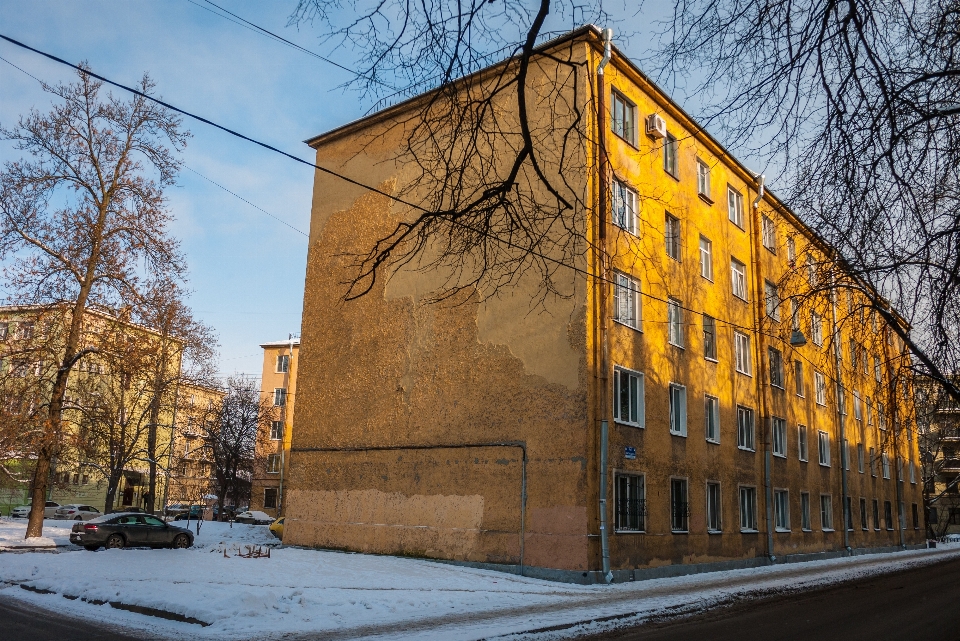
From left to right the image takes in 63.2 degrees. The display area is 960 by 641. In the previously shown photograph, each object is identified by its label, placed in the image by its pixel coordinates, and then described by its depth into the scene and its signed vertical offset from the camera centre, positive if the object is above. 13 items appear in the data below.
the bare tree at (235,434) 49.46 +3.13
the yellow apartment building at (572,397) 18.72 +2.63
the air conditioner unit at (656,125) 21.73 +10.20
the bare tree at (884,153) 5.50 +2.83
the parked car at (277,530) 33.03 -1.87
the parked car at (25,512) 51.11 -2.33
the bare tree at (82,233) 24.34 +7.74
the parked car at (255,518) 50.72 -2.20
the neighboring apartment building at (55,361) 24.52 +3.57
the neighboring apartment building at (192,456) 35.47 +1.85
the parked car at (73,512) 48.14 -2.09
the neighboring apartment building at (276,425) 62.53 +4.81
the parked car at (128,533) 24.78 -1.71
